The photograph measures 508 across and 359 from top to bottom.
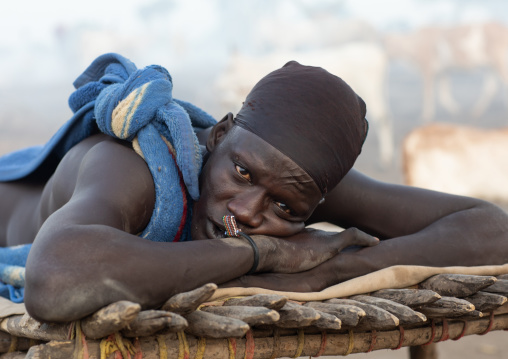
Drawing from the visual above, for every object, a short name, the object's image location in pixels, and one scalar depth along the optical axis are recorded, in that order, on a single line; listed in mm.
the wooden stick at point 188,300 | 2190
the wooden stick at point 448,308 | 2338
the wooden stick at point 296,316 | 2249
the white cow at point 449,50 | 14219
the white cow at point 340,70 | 11266
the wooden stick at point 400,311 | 2306
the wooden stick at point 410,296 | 2325
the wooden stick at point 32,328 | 2223
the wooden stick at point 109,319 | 2164
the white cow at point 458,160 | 7129
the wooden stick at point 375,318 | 2290
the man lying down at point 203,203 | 2221
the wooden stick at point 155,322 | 2174
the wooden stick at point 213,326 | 2206
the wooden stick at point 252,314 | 2211
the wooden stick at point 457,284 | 2380
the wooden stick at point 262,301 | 2225
